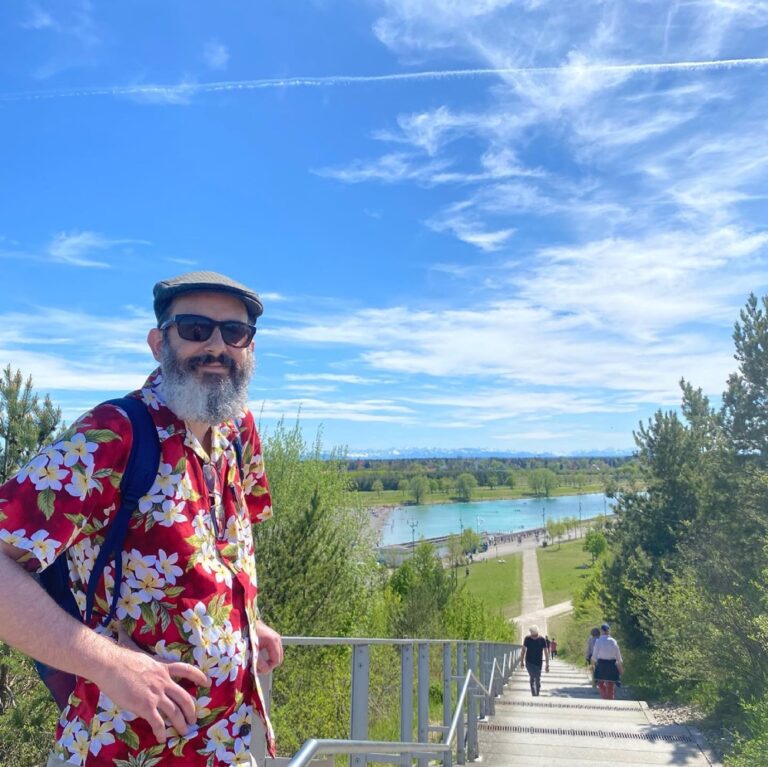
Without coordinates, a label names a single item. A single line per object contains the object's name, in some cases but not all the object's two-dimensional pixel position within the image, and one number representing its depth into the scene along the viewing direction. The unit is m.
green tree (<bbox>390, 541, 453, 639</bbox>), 19.03
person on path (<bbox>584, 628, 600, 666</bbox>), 11.39
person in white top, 9.86
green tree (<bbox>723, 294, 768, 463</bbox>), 13.32
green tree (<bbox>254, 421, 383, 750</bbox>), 11.68
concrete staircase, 5.29
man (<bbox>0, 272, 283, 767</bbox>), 1.27
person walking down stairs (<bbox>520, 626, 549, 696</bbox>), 10.70
